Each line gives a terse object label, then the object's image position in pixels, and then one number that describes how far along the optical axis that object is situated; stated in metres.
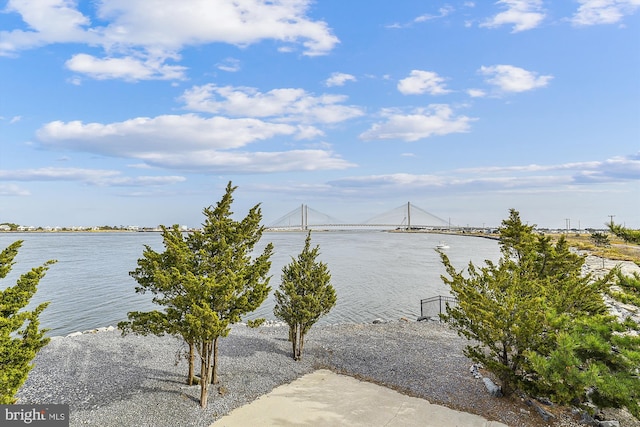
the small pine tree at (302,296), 12.92
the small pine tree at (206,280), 8.53
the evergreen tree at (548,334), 7.11
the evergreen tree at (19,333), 6.53
